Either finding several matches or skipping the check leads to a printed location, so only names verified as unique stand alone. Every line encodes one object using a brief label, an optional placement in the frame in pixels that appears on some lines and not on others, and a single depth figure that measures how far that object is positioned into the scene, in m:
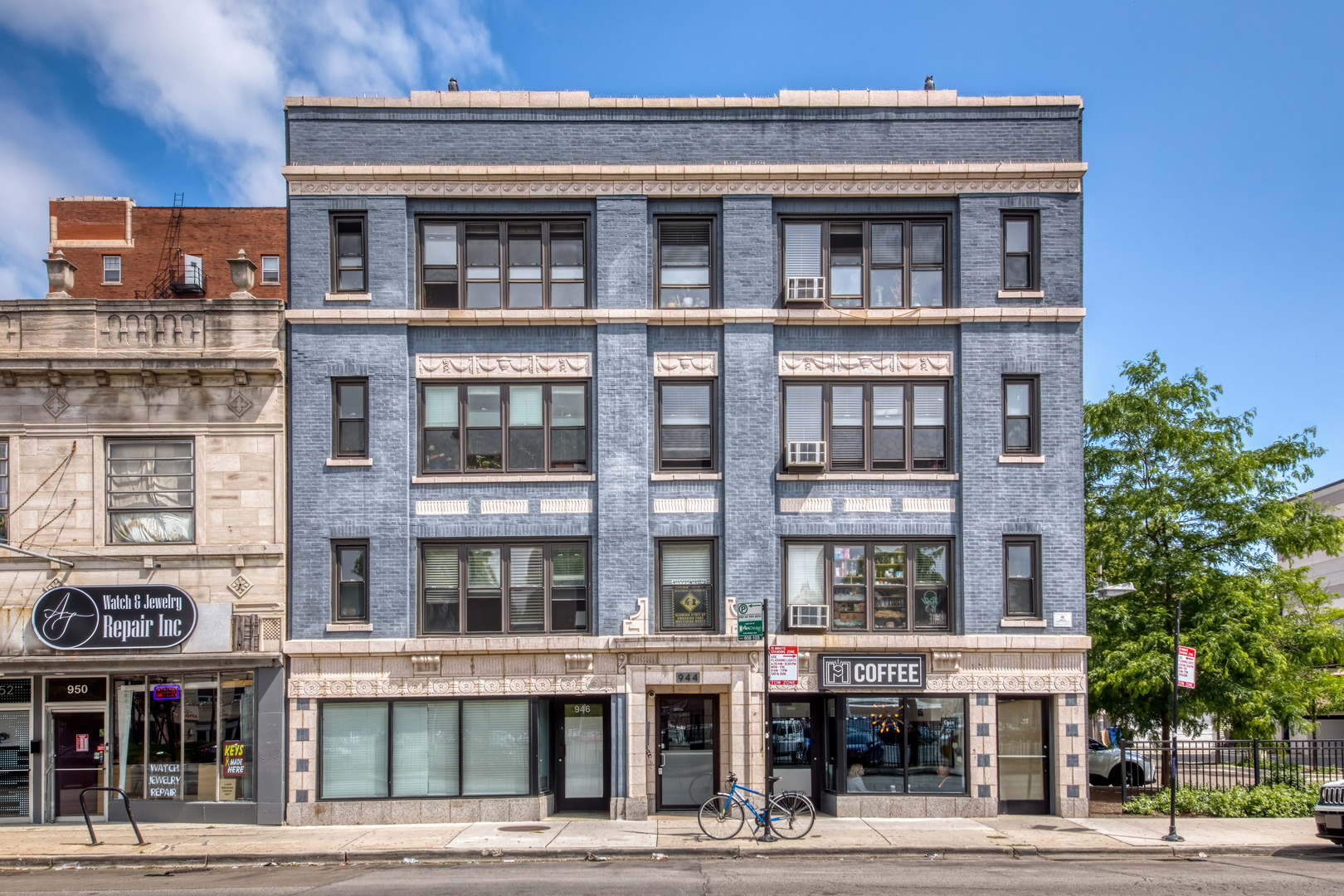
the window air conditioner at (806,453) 18.83
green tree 20.00
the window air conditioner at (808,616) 18.73
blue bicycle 16.55
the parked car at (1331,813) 15.77
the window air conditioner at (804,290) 19.12
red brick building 39.06
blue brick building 18.70
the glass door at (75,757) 18.53
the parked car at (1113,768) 22.84
